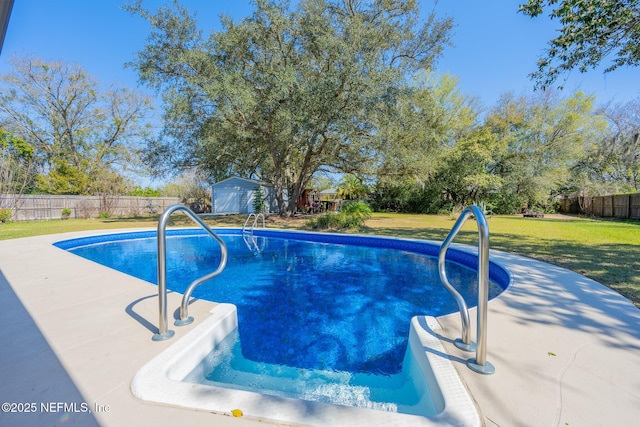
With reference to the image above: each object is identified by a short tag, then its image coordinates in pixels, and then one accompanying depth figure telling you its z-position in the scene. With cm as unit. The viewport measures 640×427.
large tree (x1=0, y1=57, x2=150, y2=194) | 1827
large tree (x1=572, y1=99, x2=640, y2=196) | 1920
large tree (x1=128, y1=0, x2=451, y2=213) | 981
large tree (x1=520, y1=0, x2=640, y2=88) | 477
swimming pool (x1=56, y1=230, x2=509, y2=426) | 231
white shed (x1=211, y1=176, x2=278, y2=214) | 1911
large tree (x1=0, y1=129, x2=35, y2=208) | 1342
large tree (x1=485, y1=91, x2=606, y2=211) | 1925
